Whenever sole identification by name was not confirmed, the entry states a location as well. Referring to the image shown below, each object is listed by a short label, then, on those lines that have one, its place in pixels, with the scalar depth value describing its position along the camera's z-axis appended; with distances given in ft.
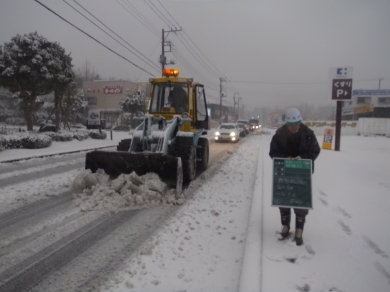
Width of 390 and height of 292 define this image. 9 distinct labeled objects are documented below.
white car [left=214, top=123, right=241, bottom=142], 81.20
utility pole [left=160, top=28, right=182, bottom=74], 91.54
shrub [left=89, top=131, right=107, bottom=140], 80.79
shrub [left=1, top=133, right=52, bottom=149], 51.49
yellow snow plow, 22.35
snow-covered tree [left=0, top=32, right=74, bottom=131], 64.69
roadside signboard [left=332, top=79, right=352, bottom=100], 52.47
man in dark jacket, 14.15
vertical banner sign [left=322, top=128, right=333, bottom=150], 59.67
